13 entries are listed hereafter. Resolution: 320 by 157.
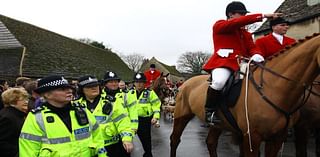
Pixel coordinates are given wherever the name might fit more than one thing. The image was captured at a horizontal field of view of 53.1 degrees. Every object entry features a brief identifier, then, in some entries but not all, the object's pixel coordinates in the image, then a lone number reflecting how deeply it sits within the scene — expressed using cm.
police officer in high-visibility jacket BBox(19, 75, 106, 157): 261
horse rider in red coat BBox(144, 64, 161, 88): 1229
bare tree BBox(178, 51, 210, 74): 7400
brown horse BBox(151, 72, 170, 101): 1004
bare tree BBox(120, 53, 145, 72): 8712
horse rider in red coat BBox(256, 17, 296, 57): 548
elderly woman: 385
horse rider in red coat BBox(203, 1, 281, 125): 451
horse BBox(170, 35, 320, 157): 390
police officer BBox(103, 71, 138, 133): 466
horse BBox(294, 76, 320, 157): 550
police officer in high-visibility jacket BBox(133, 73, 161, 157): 678
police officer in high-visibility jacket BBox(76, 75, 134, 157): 391
